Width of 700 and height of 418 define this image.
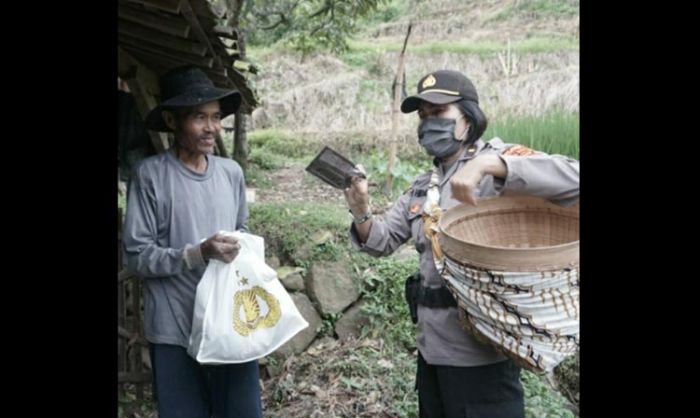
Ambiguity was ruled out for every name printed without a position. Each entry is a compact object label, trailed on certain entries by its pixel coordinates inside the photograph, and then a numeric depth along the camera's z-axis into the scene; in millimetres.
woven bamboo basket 2109
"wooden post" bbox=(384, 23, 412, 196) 7387
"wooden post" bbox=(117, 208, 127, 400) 3803
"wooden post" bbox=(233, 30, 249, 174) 8570
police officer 1955
